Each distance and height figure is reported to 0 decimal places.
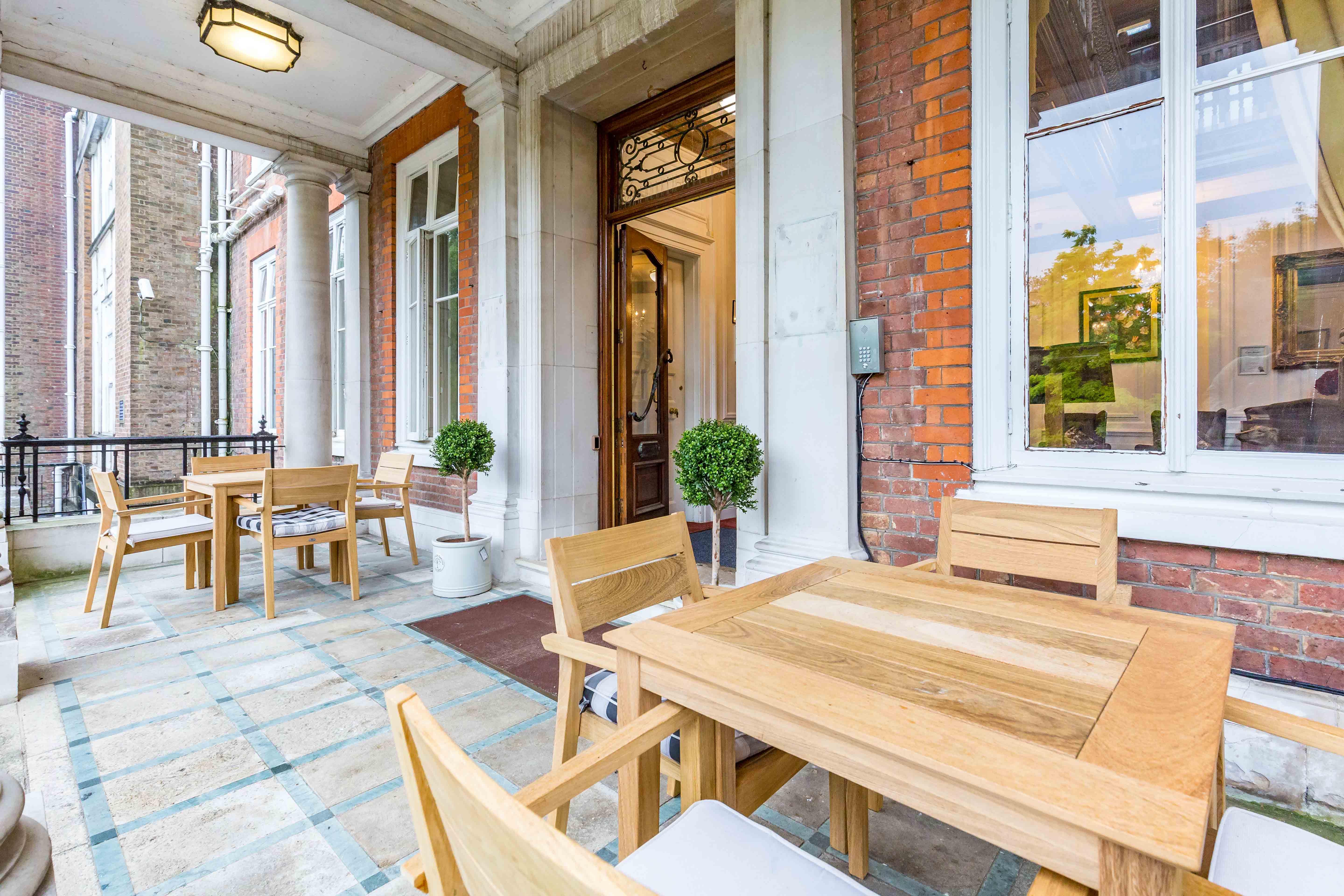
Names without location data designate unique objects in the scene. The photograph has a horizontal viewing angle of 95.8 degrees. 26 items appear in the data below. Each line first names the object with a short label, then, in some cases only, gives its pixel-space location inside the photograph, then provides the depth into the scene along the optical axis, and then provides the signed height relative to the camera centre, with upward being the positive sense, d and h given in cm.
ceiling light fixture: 345 +241
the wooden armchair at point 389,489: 446 -33
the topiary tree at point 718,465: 253 -9
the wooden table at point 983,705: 66 -39
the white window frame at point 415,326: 511 +103
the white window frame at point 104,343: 1079 +201
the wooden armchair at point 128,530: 341 -48
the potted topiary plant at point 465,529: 378 -54
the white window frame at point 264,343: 900 +157
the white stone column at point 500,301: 411 +99
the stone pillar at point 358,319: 564 +118
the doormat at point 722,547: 457 -87
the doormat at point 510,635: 271 -99
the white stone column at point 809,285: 253 +68
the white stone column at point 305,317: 538 +116
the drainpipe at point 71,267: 1167 +353
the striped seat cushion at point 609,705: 131 -64
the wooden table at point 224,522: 351 -45
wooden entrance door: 445 +51
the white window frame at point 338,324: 637 +129
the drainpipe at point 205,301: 998 +245
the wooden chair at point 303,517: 349 -45
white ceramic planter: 383 -78
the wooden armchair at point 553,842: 41 -40
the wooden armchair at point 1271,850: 87 -63
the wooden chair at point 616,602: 129 -41
